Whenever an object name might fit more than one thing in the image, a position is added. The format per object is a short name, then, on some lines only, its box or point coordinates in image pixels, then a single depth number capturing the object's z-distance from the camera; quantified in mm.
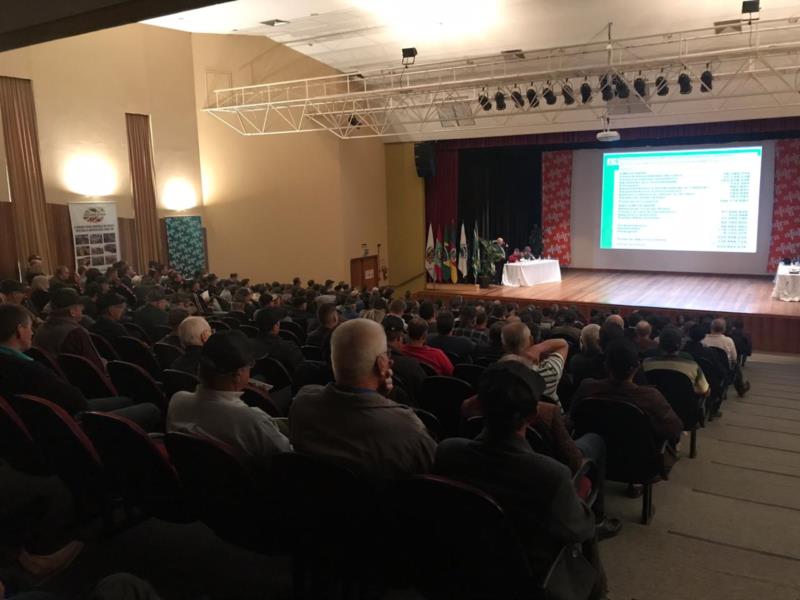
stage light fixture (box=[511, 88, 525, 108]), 10849
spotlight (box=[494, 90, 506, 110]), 10720
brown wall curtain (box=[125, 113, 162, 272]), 12367
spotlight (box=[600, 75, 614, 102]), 9879
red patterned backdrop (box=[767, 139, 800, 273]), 13883
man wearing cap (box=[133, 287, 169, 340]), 5980
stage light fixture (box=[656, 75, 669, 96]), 10276
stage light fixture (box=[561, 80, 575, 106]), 10656
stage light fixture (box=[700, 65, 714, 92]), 9328
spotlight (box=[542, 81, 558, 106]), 10531
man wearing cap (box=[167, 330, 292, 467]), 2340
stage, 10516
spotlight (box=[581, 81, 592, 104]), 9911
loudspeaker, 15195
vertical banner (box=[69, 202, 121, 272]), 11383
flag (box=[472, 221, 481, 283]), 15414
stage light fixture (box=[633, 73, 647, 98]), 9762
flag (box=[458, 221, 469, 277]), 15656
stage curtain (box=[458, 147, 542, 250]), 16125
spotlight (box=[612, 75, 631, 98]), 9719
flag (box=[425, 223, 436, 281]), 15789
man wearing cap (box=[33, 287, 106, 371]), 4125
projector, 11188
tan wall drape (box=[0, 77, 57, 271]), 10312
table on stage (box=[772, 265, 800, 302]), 11570
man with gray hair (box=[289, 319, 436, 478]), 2080
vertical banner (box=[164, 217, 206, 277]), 13125
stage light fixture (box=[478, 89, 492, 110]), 10989
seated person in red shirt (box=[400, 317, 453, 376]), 4258
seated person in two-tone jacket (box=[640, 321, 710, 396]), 4293
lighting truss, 9805
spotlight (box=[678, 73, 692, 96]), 9281
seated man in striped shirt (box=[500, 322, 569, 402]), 3510
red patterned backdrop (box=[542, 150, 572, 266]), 16562
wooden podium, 14832
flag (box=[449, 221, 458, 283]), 15734
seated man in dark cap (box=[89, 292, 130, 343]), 5137
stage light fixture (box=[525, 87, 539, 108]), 10505
